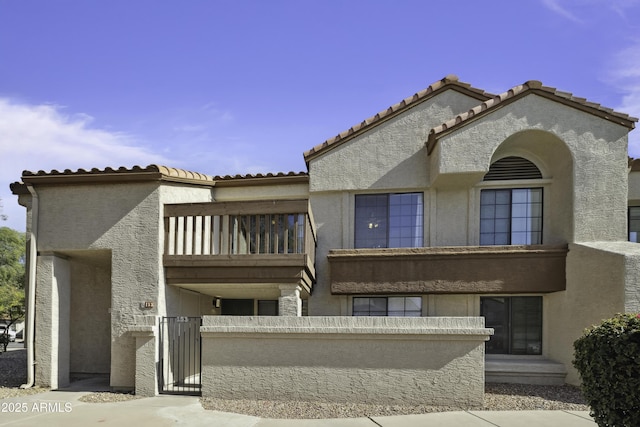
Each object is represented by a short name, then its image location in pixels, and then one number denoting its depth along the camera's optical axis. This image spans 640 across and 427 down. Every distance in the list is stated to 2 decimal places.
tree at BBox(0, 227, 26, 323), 37.21
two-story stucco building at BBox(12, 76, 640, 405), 8.13
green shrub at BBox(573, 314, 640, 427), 4.96
